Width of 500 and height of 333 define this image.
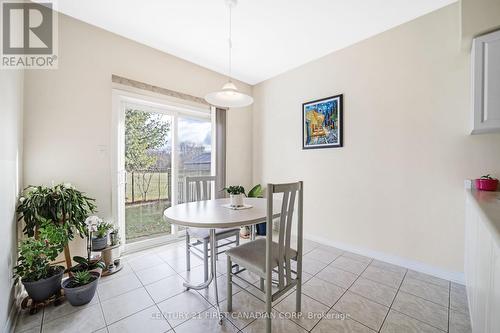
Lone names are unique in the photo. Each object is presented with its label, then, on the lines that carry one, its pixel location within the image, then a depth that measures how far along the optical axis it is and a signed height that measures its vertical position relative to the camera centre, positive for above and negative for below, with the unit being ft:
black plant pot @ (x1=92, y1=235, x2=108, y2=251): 6.95 -2.75
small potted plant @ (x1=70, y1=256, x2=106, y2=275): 5.93 -3.10
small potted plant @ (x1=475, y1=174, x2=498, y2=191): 5.62 -0.50
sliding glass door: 8.78 +0.08
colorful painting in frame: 9.09 +2.01
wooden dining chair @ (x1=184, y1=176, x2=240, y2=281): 6.40 -2.23
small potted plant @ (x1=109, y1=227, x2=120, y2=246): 7.41 -2.70
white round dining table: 4.58 -1.31
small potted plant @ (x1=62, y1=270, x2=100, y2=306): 5.33 -3.30
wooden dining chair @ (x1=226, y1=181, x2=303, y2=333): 4.36 -2.27
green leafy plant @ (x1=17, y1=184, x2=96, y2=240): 5.46 -1.24
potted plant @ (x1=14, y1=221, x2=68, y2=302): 5.08 -2.54
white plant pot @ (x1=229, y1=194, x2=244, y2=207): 6.24 -1.10
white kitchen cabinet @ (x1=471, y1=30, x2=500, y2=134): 5.18 +2.18
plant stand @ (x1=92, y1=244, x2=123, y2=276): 7.06 -3.44
